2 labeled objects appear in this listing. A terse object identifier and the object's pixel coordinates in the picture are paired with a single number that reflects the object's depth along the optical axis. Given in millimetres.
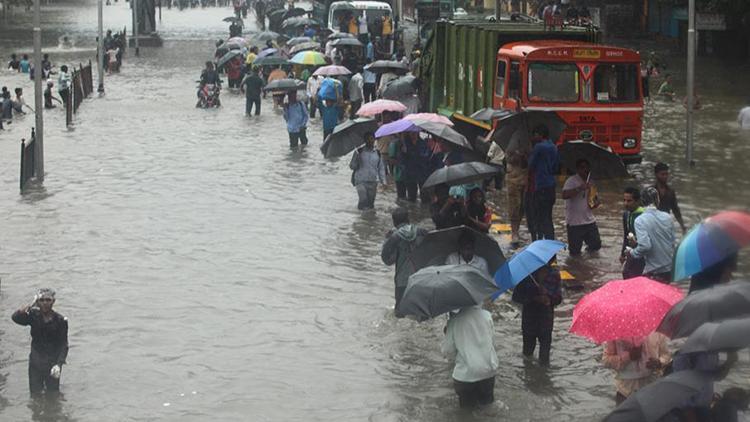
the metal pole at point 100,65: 41656
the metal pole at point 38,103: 24688
